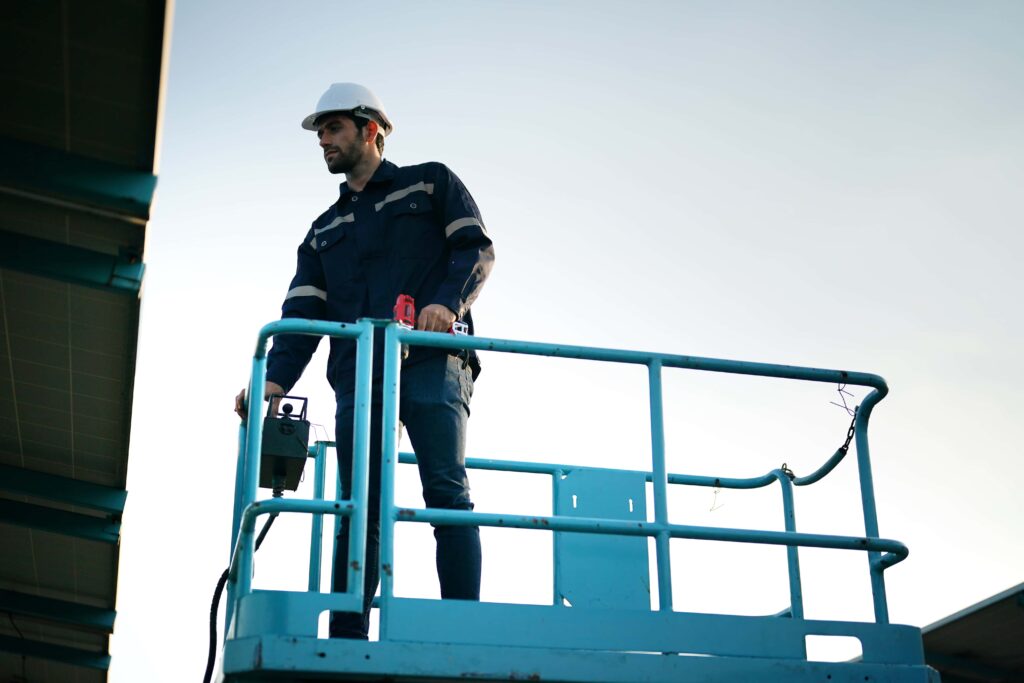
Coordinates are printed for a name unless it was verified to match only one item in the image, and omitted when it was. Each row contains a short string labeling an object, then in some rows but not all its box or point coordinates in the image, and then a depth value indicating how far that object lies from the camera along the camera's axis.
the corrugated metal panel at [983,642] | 10.26
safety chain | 5.15
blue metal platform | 3.99
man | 4.80
